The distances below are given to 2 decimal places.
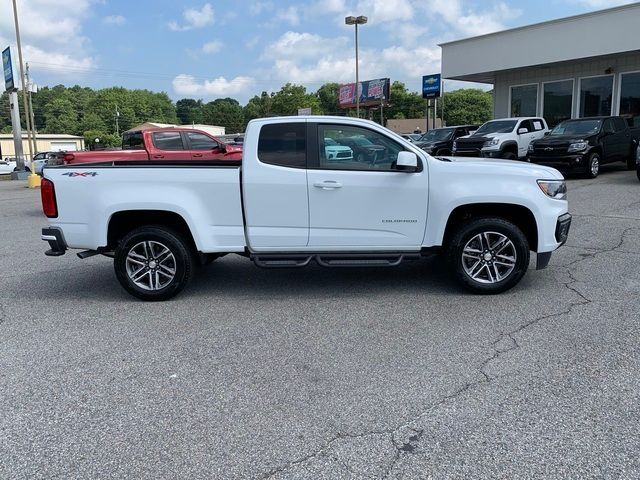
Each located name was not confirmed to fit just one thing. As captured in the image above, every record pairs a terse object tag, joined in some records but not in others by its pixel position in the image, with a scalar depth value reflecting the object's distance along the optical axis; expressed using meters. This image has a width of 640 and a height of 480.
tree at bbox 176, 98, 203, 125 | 162.25
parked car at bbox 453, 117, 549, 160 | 17.84
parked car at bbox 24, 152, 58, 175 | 29.09
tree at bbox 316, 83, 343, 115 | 133.40
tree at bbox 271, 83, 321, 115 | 99.22
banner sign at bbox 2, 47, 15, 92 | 28.98
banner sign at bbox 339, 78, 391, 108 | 55.06
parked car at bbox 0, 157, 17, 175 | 42.91
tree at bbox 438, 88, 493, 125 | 130.00
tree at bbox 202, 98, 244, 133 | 151.38
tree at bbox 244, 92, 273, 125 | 117.50
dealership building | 19.56
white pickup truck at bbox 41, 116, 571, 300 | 5.59
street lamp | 33.86
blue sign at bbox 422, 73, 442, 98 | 32.81
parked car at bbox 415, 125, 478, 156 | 22.16
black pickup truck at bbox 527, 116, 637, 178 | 15.65
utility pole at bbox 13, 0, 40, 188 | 27.45
